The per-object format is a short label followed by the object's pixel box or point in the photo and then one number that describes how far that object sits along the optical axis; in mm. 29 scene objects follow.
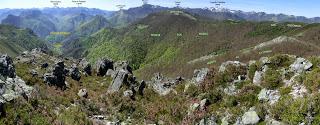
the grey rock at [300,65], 17083
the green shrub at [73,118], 17719
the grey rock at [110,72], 37126
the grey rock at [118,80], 27733
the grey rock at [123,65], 40753
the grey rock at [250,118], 14770
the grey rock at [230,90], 19155
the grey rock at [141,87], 26676
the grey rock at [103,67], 38922
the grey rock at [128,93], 24939
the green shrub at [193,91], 21529
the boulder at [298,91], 14833
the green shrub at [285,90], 15735
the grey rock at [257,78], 18727
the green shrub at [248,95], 16902
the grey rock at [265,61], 19857
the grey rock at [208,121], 16380
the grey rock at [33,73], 26501
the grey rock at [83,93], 24585
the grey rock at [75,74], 32042
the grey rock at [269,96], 15897
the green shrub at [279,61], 19426
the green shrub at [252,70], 20134
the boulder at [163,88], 26117
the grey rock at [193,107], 18677
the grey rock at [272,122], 13817
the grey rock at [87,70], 38076
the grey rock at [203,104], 18766
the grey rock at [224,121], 15854
